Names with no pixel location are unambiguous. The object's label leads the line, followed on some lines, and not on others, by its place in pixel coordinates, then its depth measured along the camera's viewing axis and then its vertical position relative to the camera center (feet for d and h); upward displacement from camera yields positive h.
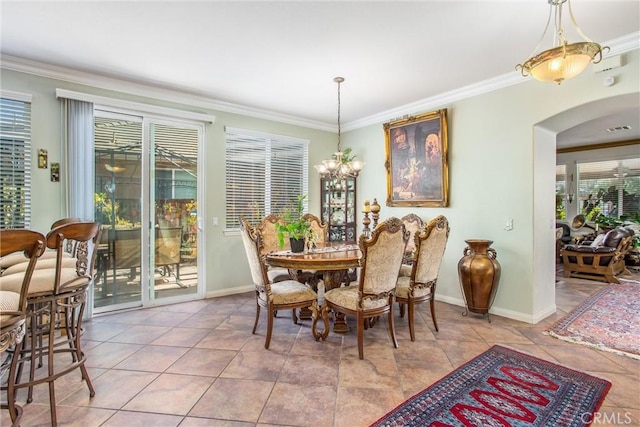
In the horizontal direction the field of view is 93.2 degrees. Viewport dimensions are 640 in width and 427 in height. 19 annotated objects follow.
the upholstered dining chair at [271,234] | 13.03 -0.95
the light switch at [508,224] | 11.63 -0.46
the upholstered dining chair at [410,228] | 11.33 -0.71
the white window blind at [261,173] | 15.20 +2.09
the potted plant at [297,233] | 10.38 -0.73
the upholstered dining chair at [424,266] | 9.55 -1.77
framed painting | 13.60 +2.49
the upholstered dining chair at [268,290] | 9.20 -2.47
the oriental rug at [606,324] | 9.34 -4.06
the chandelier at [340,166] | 12.07 +1.88
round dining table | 9.02 -1.55
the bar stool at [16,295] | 3.93 -1.32
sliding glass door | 12.21 +0.09
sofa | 17.80 -2.71
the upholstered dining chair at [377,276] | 8.27 -1.83
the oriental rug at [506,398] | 6.02 -4.10
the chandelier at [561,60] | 6.17 +3.27
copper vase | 11.28 -2.37
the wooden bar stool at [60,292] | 5.54 -1.55
